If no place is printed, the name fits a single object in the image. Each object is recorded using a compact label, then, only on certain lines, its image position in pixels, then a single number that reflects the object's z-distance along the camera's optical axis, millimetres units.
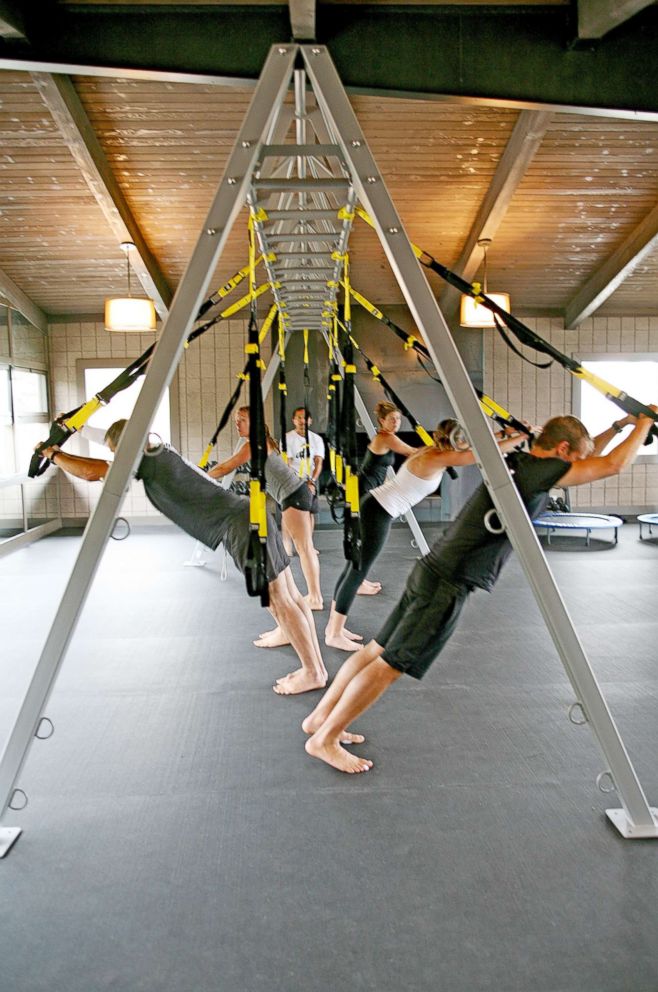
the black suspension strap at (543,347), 2594
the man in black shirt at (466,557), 2580
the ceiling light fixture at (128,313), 6781
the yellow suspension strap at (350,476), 3318
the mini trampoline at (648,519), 8133
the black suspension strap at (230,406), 4206
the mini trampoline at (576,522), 7820
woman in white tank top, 3564
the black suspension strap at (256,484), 2812
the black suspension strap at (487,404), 3100
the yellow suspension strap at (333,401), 4078
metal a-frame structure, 2428
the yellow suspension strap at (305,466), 5523
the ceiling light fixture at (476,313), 6684
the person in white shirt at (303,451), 5666
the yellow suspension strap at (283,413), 4391
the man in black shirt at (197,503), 3234
